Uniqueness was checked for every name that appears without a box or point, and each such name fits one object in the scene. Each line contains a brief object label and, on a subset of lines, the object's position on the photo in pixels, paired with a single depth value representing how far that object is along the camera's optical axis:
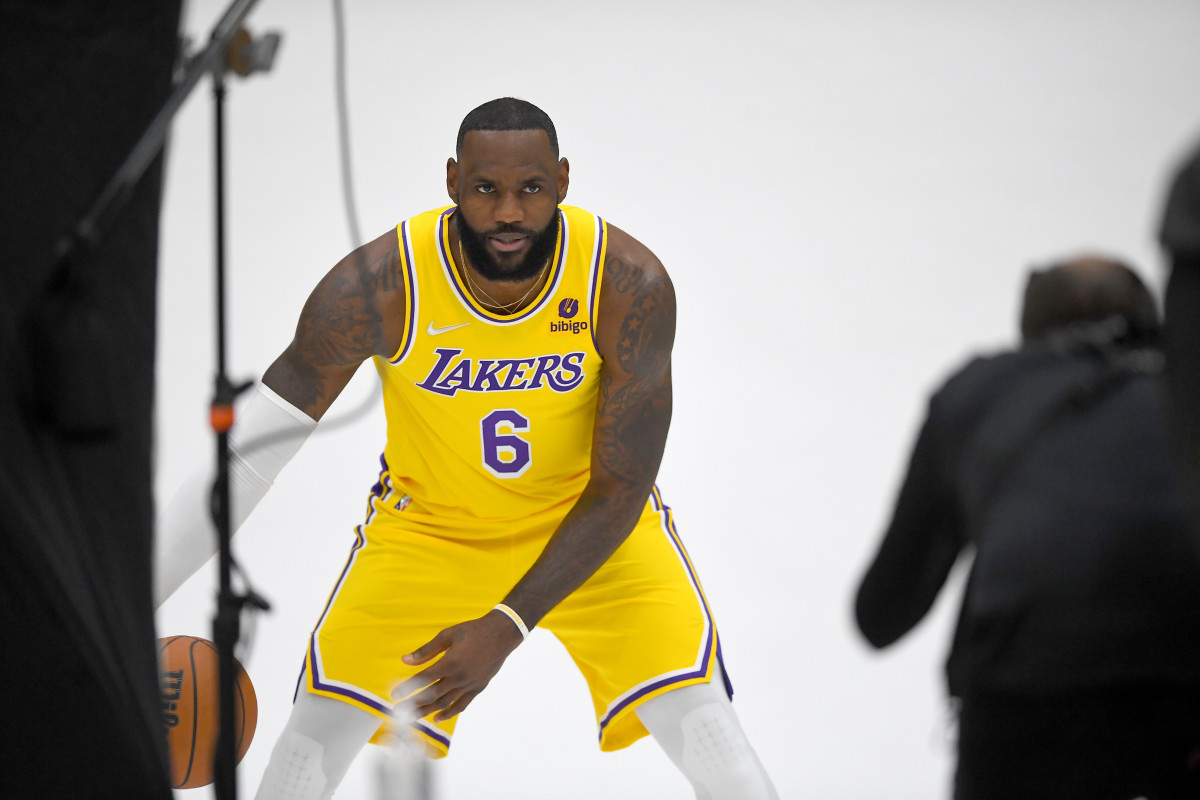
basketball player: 11.00
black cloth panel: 10.30
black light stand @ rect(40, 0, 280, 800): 10.23
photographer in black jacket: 10.26
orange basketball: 11.00
